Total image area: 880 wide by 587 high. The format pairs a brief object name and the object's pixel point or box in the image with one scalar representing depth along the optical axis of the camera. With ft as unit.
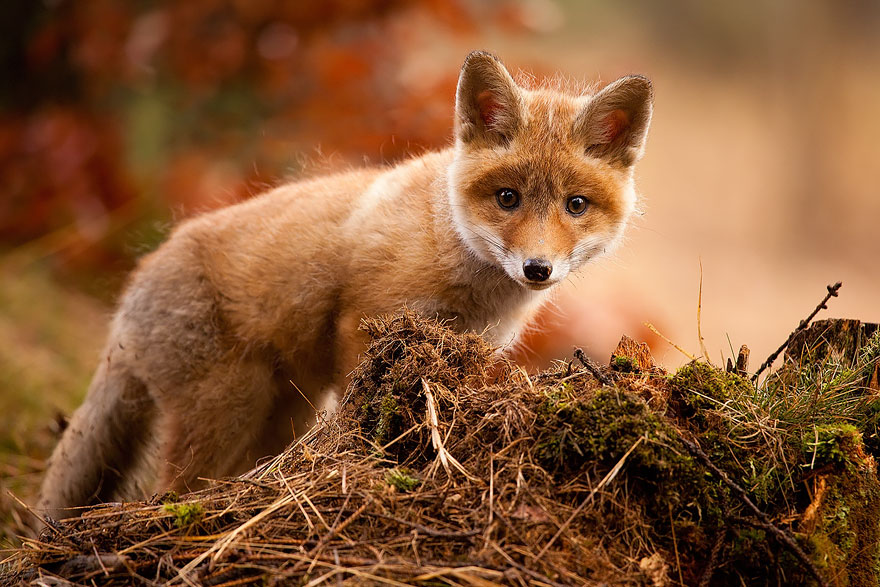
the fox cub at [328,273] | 26.02
